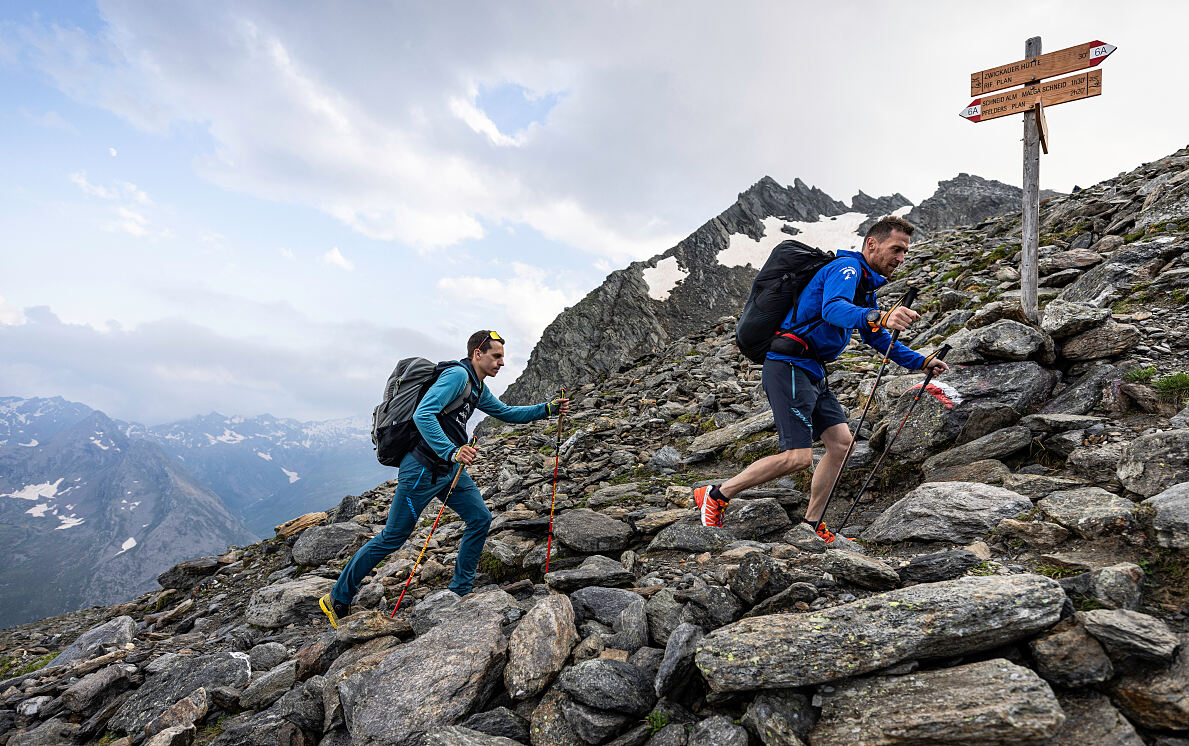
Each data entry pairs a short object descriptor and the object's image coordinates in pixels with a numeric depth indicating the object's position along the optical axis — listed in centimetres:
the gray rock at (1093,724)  268
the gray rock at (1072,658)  297
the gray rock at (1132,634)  288
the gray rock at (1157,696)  266
